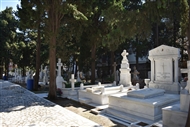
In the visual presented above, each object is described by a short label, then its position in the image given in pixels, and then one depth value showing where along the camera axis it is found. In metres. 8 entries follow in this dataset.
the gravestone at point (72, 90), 11.93
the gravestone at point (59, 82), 13.57
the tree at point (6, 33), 28.66
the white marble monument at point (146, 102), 6.47
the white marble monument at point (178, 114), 4.93
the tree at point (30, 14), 10.40
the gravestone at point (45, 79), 19.15
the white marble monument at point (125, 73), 13.08
